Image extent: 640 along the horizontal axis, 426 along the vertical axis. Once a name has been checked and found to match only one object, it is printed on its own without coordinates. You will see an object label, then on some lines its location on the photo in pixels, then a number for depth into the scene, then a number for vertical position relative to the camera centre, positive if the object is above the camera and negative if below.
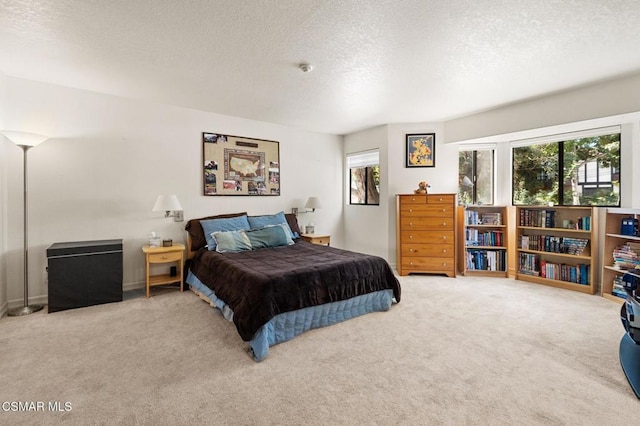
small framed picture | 5.13 +1.06
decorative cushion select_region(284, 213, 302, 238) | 4.93 -0.22
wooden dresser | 4.69 -0.38
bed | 2.46 -0.69
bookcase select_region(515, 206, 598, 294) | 3.93 -0.53
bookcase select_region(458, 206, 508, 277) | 4.80 -0.54
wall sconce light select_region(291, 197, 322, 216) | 5.21 +0.13
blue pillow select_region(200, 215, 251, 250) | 4.02 -0.21
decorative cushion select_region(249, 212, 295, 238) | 4.54 -0.16
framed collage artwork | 4.55 +0.75
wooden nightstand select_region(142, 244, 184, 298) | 3.65 -0.60
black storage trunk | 3.16 -0.70
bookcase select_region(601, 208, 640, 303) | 3.50 -0.50
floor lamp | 2.98 +0.12
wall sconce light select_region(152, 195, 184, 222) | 3.75 +0.09
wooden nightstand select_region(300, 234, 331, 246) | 5.00 -0.49
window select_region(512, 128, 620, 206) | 3.95 +0.57
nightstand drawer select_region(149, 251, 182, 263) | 3.67 -0.58
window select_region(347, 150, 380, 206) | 5.59 +0.65
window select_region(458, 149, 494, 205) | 5.14 +0.58
